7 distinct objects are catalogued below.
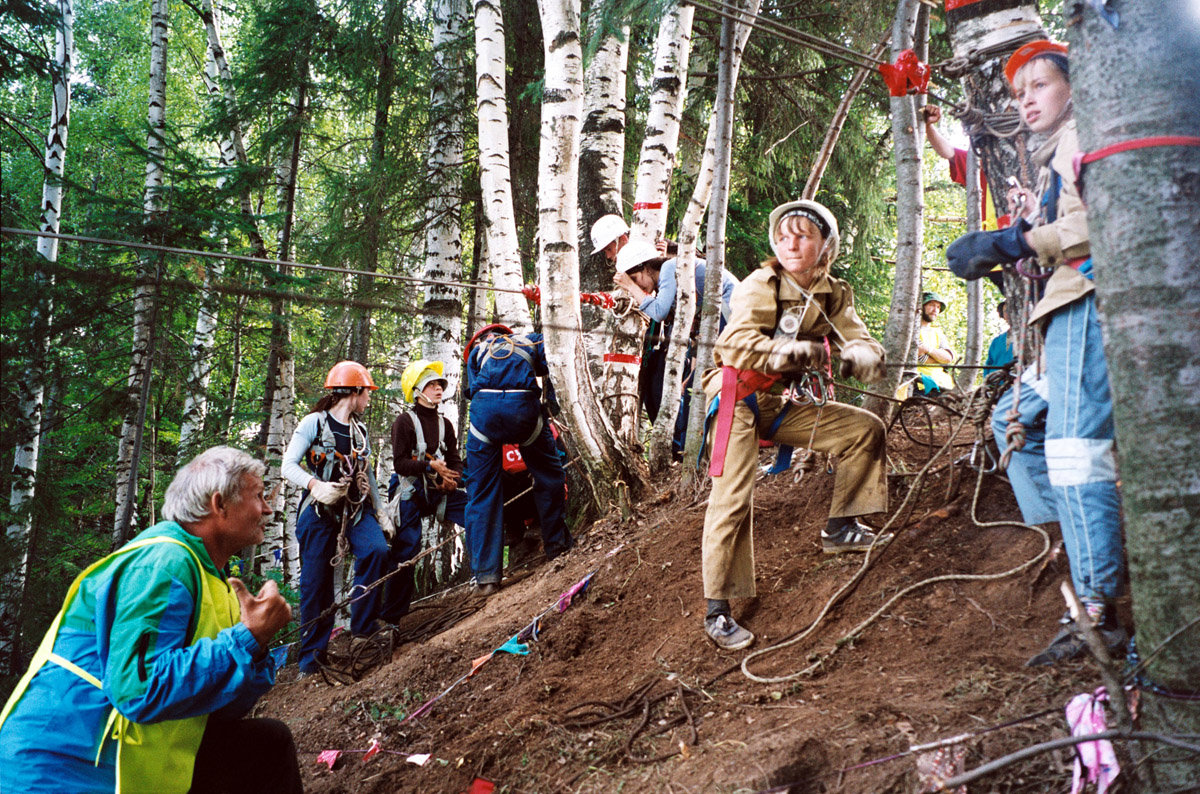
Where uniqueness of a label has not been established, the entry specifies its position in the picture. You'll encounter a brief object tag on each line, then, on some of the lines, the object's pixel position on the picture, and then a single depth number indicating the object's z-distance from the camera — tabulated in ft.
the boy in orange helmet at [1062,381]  9.37
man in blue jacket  8.14
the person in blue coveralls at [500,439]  22.12
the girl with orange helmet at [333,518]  22.11
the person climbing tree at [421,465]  24.86
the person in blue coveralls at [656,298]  21.47
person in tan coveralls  13.11
